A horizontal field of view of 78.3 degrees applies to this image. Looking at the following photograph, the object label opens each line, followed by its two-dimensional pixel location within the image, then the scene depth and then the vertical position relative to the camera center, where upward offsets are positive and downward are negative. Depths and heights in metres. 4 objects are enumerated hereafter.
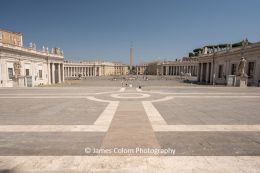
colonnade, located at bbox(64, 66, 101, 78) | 131.19 +2.68
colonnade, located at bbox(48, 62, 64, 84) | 52.83 +0.15
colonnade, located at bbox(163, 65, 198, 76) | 119.13 +4.67
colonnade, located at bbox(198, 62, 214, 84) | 52.78 +1.17
